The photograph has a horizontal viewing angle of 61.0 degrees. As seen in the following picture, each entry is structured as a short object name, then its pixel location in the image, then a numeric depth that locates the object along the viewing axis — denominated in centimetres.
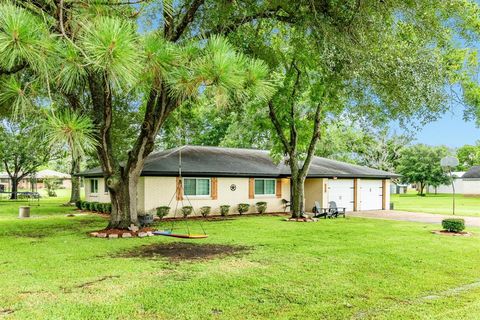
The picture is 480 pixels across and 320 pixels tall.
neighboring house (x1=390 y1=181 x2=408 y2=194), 5229
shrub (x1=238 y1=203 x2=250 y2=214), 1889
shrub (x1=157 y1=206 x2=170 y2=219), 1658
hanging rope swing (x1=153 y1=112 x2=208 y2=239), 1629
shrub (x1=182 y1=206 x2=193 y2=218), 1720
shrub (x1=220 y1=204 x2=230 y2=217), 1844
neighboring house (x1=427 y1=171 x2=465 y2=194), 5129
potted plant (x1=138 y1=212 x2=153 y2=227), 1433
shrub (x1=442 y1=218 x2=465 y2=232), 1239
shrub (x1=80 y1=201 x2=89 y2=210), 2049
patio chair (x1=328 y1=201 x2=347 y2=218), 1838
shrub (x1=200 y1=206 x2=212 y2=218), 1778
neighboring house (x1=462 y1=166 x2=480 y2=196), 4391
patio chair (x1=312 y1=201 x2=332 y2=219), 1798
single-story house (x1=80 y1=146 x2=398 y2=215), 1709
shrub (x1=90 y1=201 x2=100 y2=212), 1940
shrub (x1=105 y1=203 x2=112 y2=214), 1862
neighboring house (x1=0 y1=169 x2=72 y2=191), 2875
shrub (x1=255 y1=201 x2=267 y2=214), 1944
